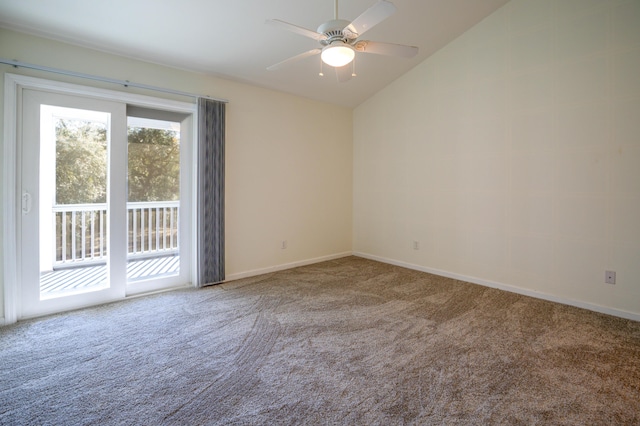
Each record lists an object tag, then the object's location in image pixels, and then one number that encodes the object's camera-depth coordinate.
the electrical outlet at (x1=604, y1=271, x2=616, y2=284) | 3.05
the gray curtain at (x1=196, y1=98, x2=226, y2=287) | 3.80
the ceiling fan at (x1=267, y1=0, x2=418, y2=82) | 1.90
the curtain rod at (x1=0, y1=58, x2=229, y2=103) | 2.76
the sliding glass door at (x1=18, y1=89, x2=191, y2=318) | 2.94
